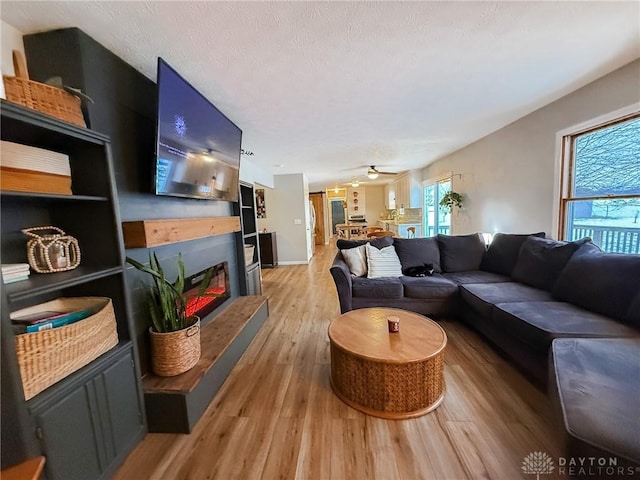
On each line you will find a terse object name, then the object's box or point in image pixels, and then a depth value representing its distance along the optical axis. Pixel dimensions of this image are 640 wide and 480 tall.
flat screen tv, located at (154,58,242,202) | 1.65
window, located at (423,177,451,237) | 5.79
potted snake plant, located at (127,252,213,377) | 1.66
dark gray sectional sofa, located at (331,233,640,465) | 1.20
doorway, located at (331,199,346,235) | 12.39
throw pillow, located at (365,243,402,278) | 3.19
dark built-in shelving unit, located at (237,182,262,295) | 3.81
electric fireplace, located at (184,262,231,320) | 2.43
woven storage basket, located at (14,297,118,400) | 0.99
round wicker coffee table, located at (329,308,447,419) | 1.60
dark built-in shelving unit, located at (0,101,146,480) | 0.96
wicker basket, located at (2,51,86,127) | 1.08
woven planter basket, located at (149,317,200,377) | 1.66
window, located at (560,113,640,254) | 2.28
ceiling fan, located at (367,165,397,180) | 5.85
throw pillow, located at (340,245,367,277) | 3.23
